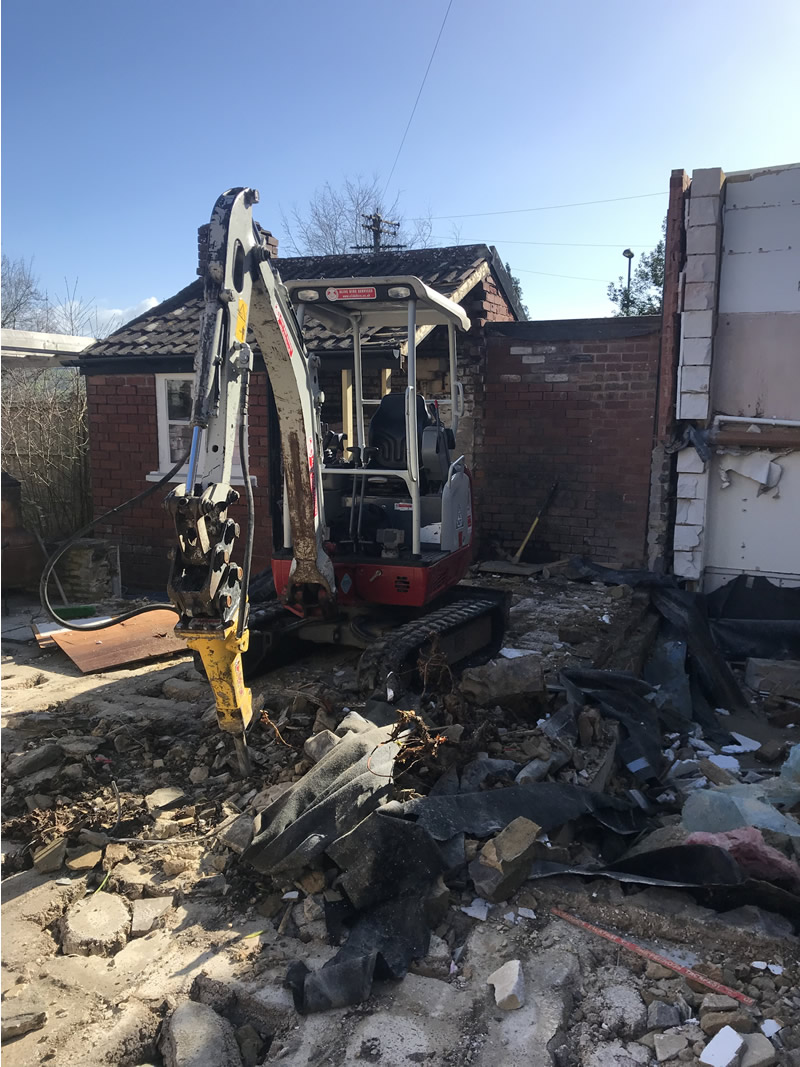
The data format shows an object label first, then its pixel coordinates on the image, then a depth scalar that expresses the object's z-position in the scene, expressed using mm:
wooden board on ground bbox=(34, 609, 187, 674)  7086
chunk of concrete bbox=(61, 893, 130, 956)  3322
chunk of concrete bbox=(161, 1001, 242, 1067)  2686
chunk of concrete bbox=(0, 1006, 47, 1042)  2818
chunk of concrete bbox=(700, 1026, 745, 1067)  2555
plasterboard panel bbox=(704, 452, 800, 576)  9359
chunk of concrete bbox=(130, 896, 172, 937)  3449
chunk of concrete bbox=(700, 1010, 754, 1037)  2686
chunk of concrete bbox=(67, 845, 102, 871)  3852
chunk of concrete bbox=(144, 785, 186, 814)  4422
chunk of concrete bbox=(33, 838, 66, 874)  3867
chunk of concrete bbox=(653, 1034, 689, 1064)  2613
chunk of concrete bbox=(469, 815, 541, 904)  3447
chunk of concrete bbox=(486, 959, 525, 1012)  2840
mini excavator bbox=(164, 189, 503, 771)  4199
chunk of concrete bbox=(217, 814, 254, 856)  3850
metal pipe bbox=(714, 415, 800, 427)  9109
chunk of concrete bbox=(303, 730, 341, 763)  4355
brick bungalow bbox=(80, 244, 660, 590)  10492
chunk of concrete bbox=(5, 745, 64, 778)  4707
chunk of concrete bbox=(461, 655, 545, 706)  5281
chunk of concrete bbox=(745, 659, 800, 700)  7309
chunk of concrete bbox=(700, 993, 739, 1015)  2777
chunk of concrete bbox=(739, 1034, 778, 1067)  2541
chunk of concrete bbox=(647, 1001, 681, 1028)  2760
